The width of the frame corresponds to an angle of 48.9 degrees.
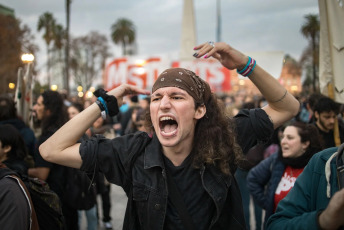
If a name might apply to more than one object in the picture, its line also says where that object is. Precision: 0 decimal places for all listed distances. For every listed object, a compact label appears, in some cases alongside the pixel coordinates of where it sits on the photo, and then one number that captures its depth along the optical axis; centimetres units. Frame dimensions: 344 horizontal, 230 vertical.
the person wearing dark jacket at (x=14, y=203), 232
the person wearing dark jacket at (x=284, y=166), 357
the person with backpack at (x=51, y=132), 379
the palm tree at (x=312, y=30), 2249
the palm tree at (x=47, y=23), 5244
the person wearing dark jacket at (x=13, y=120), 454
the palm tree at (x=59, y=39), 5000
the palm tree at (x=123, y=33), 5734
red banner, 1265
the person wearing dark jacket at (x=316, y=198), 149
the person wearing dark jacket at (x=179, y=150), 224
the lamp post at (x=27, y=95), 517
